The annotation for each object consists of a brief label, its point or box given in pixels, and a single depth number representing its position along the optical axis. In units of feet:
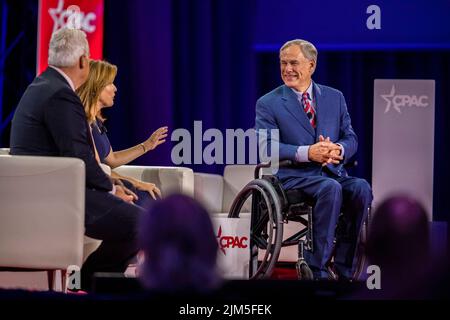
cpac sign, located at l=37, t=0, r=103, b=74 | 32.96
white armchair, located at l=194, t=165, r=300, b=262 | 32.76
